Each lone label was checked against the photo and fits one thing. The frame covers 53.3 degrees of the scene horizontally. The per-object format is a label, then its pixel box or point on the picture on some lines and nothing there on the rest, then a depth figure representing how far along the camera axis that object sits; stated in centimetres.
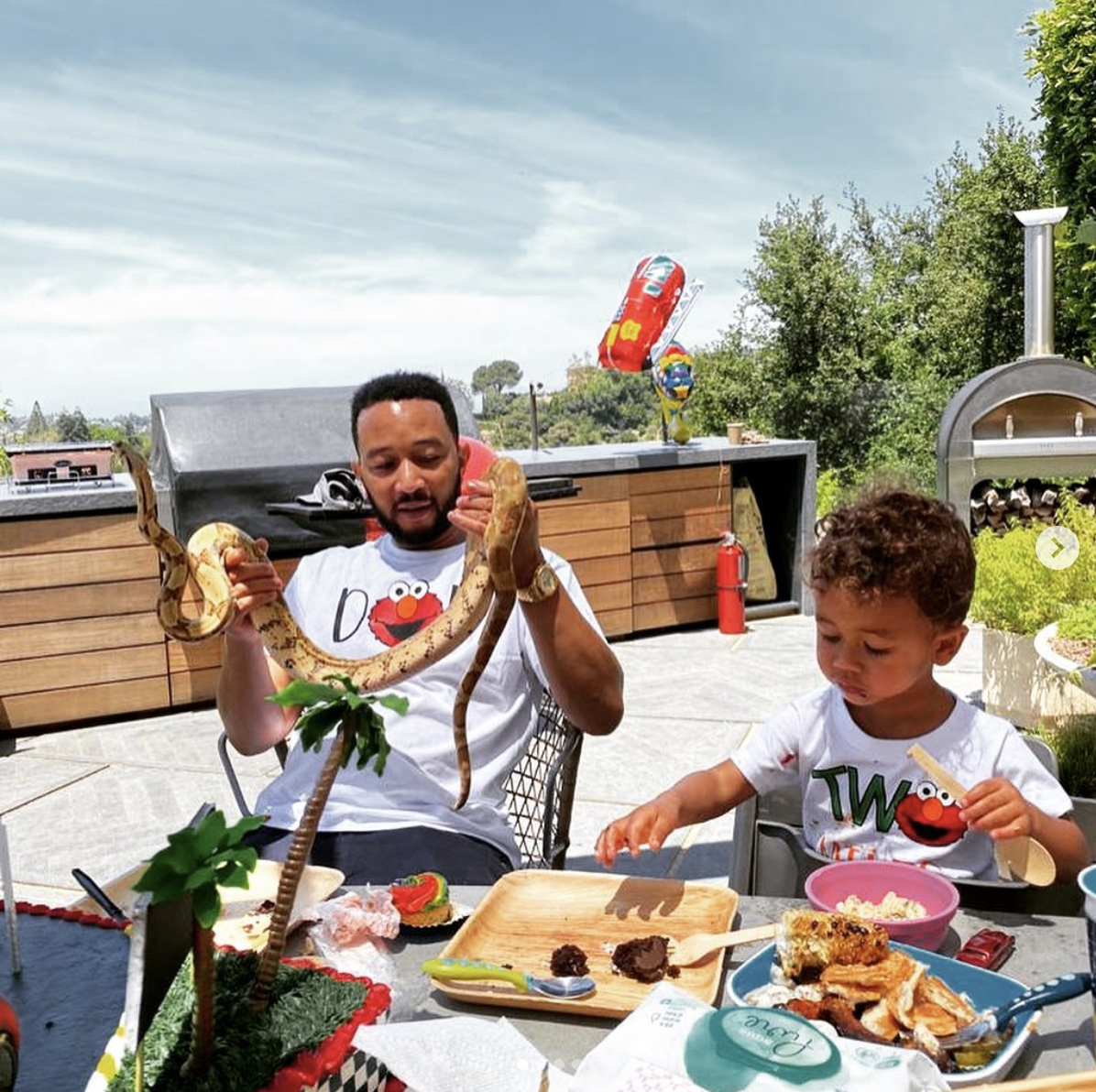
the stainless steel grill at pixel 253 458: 632
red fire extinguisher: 828
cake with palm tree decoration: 92
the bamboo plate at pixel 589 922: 142
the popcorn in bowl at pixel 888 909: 149
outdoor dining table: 124
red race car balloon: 866
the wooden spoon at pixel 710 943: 144
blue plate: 131
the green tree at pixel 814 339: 2273
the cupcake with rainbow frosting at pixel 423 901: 158
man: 215
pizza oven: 775
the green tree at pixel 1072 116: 1305
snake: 167
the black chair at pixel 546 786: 231
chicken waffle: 120
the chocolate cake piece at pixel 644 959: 142
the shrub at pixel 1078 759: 305
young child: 190
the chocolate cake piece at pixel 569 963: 144
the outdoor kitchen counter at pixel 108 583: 618
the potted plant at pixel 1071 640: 373
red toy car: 141
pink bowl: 150
